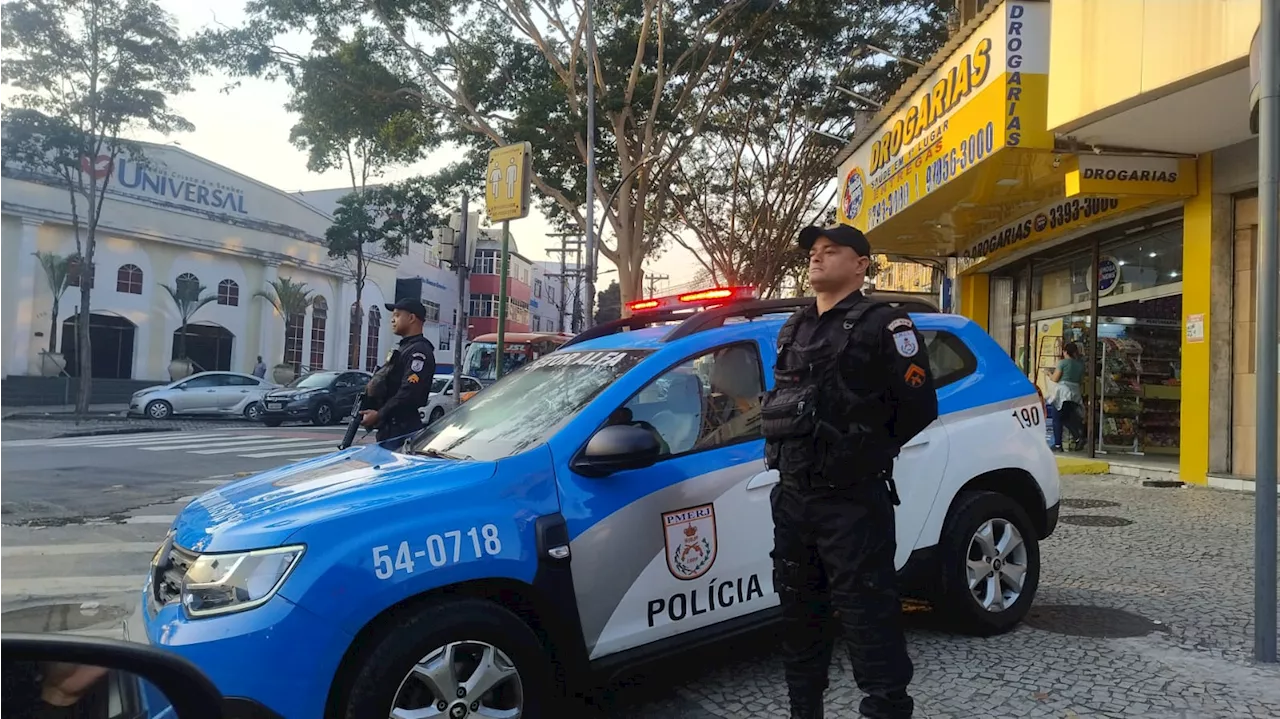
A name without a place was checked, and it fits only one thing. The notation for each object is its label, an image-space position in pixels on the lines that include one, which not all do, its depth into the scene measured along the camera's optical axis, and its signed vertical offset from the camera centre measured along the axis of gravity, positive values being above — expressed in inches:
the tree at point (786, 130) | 738.2 +269.3
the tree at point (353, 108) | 658.2 +213.8
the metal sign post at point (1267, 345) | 148.9 +12.0
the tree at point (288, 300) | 1282.0 +108.0
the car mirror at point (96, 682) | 43.3 -17.0
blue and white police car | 100.0 -21.3
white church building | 1078.4 +140.8
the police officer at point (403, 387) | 223.9 -3.1
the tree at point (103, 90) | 719.7 +241.1
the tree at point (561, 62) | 648.4 +251.7
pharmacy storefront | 366.6 +102.4
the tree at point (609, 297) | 2005.7 +224.6
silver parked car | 807.1 -28.9
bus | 1025.5 +36.4
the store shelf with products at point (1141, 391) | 449.7 +8.7
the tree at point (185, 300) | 1138.0 +89.6
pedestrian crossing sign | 391.5 +93.0
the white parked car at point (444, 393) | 805.9 -14.6
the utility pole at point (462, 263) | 450.3 +60.8
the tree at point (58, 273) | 879.7 +91.6
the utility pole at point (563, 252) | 1901.1 +322.5
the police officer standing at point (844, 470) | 108.0 -9.9
